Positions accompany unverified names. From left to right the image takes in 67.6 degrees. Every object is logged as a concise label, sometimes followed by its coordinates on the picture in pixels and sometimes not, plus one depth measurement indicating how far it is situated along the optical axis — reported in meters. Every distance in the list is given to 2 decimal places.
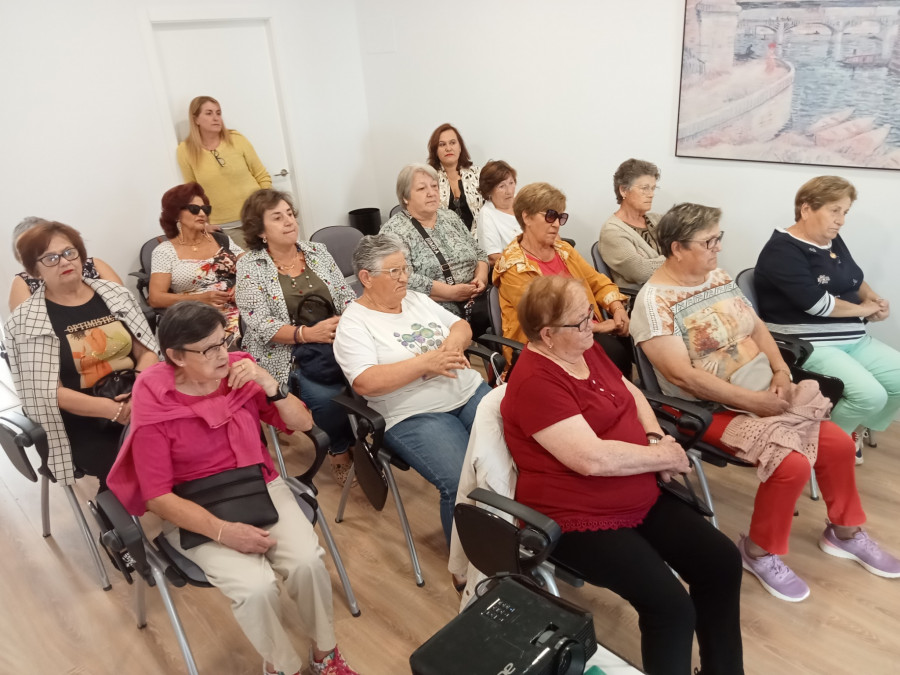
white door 4.45
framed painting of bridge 2.99
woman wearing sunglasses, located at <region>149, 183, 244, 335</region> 3.44
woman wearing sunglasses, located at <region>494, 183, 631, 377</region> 2.96
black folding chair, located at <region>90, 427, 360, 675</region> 1.88
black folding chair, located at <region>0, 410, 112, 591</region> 2.41
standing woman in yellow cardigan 4.41
